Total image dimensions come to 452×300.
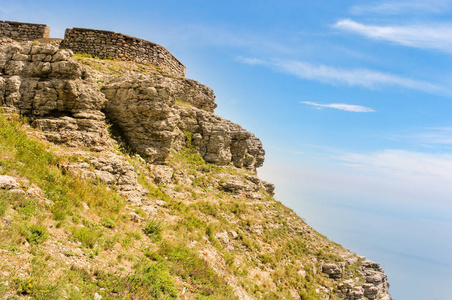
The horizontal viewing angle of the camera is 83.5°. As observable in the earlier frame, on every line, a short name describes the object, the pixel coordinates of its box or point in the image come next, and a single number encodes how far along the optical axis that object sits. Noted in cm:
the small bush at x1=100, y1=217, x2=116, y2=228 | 786
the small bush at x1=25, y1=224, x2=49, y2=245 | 563
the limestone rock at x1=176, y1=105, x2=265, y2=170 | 1792
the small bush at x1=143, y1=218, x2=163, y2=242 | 873
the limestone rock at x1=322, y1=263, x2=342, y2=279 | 1606
